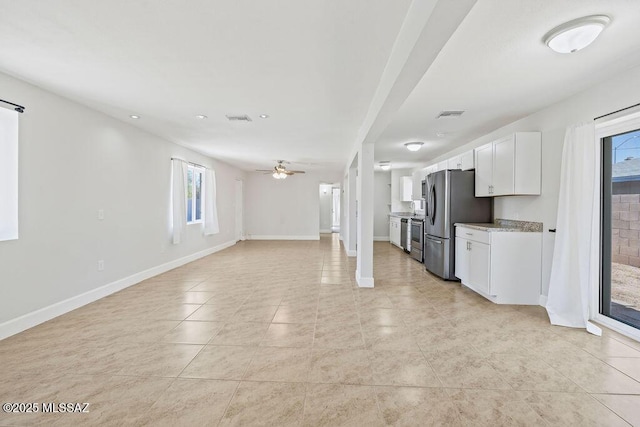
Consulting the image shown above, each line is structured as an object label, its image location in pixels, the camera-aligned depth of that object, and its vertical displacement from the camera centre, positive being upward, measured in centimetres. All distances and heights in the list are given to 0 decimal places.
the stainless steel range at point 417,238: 638 -68
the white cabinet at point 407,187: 875 +60
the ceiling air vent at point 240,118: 410 +126
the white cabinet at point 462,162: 502 +82
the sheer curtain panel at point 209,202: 727 +15
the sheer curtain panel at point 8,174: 282 +33
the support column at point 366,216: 453 -13
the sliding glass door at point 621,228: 292 -22
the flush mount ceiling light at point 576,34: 194 +118
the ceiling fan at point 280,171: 777 +98
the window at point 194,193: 679 +34
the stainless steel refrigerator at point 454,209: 495 -3
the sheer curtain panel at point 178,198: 566 +20
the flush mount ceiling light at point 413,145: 560 +118
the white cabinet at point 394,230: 855 -69
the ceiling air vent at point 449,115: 381 +122
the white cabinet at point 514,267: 379 -77
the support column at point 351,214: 743 -17
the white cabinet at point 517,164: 385 +57
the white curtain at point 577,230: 306 -25
